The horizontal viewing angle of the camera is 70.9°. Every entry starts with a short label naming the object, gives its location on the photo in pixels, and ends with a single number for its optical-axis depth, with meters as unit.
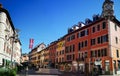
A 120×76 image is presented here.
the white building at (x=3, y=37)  13.38
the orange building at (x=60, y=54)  28.87
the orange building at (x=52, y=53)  34.59
